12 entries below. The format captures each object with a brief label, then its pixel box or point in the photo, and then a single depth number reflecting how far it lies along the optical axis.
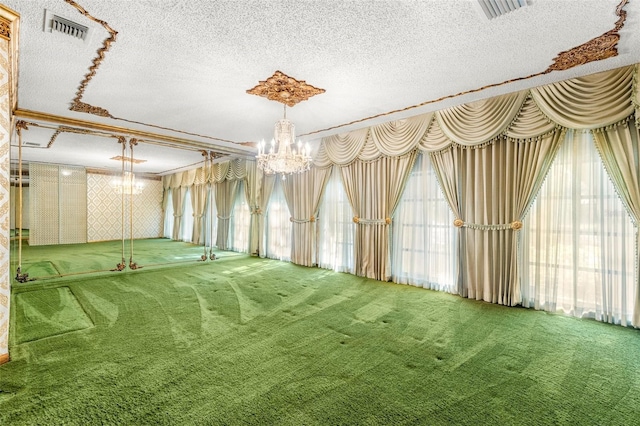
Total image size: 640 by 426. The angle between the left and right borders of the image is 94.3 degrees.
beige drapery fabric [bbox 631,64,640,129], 2.91
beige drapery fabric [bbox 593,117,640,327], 3.01
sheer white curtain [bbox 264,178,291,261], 7.02
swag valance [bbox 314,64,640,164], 3.07
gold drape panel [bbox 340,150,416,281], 4.91
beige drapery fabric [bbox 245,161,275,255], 7.42
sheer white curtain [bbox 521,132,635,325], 3.17
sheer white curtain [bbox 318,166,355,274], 5.66
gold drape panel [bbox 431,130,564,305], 3.62
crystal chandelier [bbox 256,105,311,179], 3.81
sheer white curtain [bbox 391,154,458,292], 4.40
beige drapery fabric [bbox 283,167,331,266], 6.11
